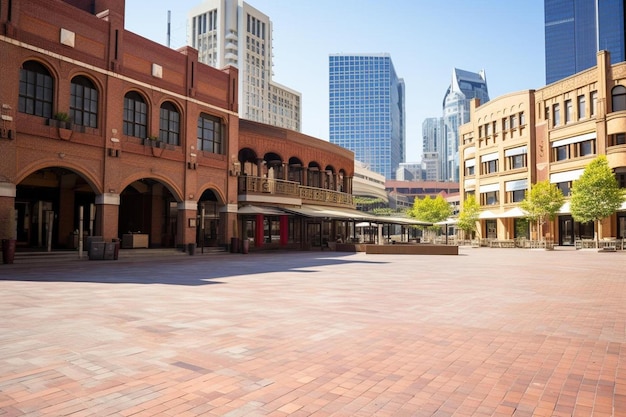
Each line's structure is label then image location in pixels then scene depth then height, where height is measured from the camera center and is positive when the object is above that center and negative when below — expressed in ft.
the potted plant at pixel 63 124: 63.67 +14.86
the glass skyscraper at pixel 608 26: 601.62 +283.10
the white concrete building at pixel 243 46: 363.15 +153.56
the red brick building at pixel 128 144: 61.57 +14.98
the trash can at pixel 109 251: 66.80 -3.41
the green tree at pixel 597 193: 118.32 +10.14
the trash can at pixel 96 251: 65.51 -3.34
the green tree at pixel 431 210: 182.60 +8.40
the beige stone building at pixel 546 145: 132.05 +29.43
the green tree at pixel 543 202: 136.05 +9.06
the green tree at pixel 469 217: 168.35 +5.02
